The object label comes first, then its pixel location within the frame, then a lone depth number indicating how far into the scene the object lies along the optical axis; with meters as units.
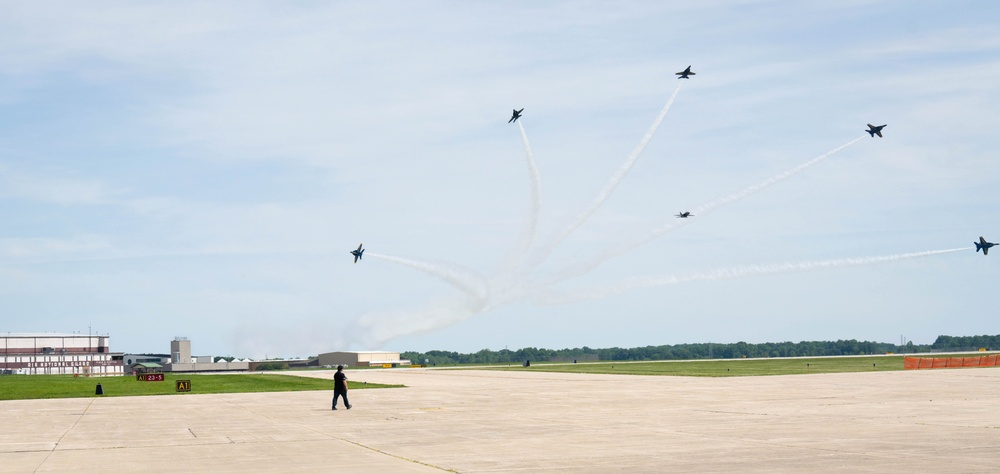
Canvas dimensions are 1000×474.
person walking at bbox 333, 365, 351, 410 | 39.50
